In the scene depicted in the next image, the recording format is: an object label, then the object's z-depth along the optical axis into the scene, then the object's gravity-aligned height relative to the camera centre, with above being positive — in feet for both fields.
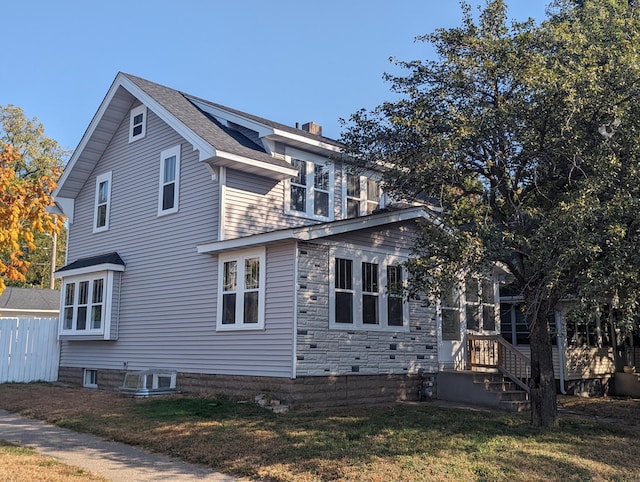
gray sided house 42.39 +6.08
